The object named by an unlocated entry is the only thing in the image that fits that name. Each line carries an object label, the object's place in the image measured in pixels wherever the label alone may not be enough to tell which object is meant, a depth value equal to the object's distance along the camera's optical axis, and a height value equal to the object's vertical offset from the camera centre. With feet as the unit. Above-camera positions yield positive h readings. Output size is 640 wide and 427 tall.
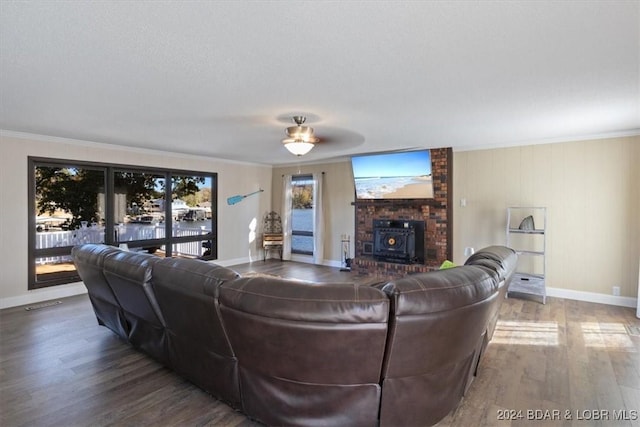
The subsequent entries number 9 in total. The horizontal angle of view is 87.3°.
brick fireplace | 19.15 -0.57
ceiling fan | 12.72 +2.78
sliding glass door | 15.71 -0.07
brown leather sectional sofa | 5.50 -2.28
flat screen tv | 19.20 +2.08
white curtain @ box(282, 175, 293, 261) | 26.00 -0.39
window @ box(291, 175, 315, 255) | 25.62 -0.39
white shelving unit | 15.55 -1.92
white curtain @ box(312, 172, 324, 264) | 24.21 -0.77
